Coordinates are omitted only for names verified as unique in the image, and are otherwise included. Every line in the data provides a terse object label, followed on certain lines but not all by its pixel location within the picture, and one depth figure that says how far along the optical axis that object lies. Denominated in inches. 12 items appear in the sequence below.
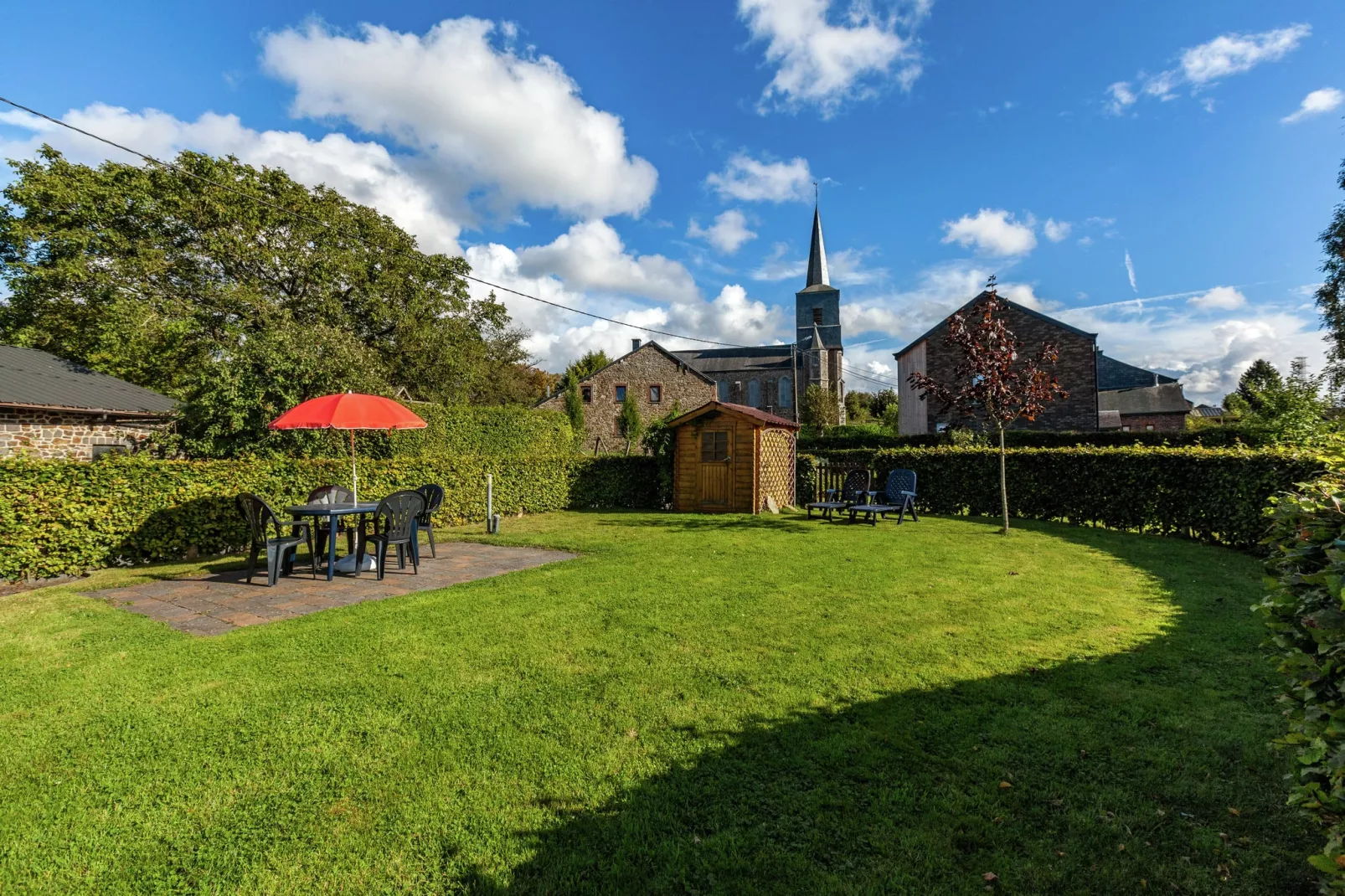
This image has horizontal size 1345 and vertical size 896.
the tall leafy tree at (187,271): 746.2
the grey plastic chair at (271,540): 250.2
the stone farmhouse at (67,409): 493.0
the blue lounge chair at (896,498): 440.5
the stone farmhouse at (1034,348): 1055.0
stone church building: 1536.7
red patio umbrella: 280.5
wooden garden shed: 551.2
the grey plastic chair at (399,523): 261.7
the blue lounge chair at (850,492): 460.7
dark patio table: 257.6
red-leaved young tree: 408.5
